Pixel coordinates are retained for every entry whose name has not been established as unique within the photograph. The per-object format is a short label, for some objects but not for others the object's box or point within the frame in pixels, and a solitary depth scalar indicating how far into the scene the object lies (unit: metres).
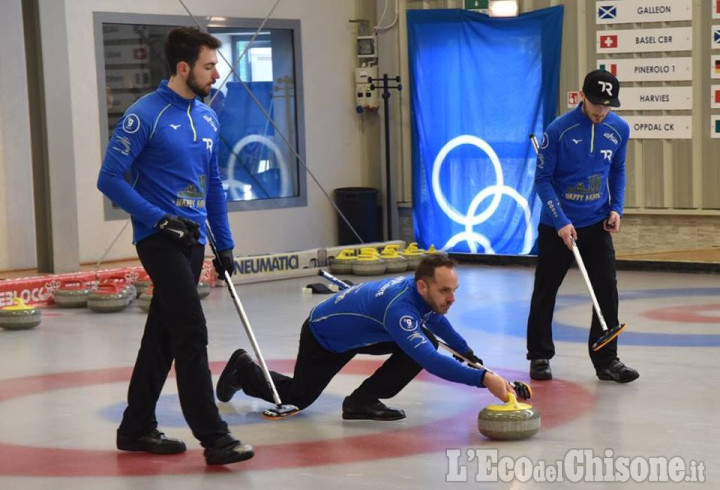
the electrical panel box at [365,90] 14.95
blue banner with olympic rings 13.52
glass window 12.86
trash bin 14.65
